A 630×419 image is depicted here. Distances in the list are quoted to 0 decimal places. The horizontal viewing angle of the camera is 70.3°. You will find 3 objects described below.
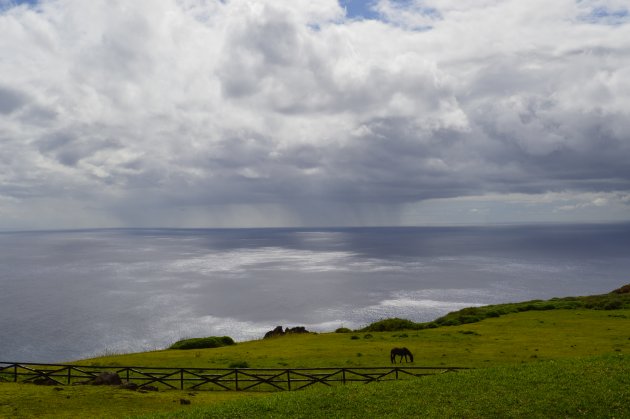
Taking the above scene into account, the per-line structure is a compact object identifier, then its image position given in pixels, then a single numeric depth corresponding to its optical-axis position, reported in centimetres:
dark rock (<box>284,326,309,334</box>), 7669
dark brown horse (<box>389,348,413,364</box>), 4709
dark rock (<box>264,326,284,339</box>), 7538
